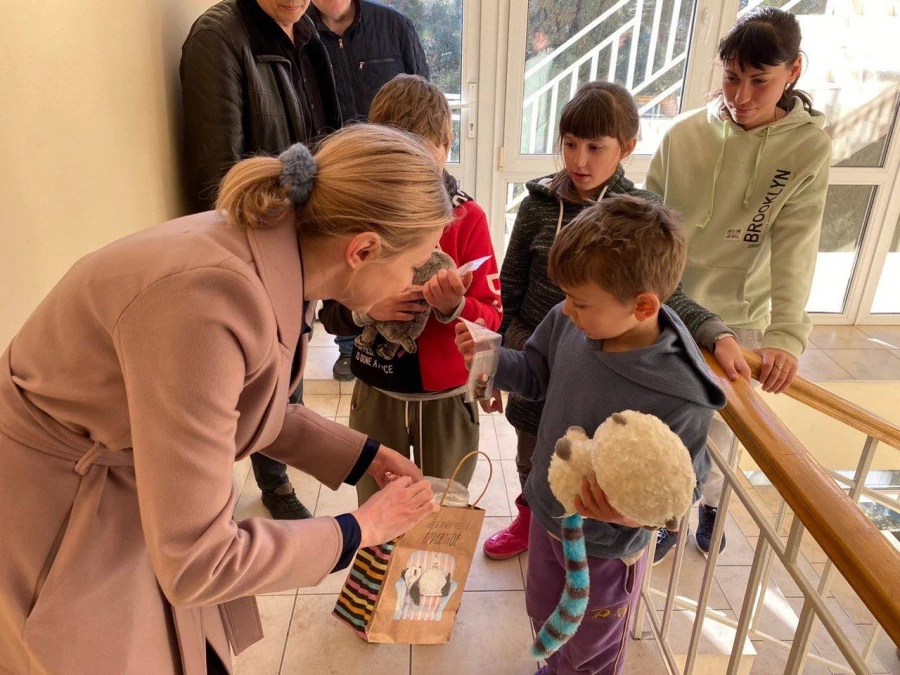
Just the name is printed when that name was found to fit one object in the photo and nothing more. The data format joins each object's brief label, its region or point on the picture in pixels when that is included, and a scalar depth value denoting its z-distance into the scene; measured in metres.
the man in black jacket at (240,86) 1.71
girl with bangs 1.46
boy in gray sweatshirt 1.07
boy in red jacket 1.44
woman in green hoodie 1.57
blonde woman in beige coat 0.75
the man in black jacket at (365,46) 2.70
